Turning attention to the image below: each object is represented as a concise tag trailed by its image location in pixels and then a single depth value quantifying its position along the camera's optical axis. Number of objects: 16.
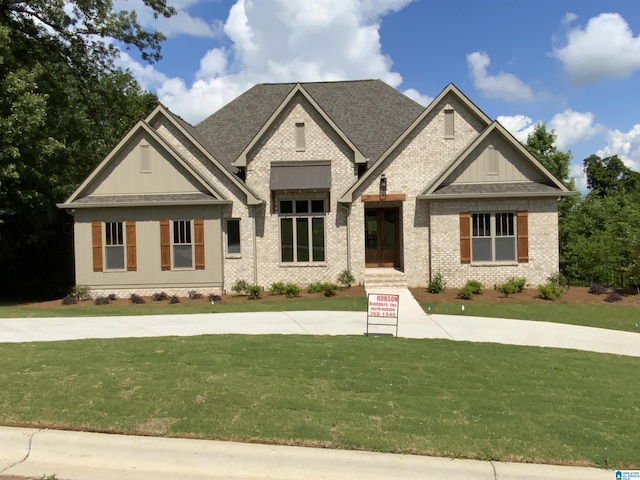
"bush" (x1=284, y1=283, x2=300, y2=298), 16.44
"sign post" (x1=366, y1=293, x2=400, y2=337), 9.82
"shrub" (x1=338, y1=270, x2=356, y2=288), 17.81
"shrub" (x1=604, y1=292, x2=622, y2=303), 15.28
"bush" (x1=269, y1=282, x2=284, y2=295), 16.97
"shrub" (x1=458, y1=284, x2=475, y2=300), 15.35
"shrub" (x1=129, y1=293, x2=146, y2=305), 16.55
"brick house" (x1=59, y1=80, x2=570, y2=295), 17.22
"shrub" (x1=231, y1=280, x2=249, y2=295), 17.58
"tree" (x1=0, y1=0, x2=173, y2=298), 16.31
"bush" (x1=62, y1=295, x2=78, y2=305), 16.28
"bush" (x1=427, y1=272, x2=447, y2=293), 16.66
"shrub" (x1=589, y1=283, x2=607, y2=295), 16.39
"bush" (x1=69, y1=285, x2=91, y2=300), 17.14
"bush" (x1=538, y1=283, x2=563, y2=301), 15.22
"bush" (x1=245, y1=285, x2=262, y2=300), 16.31
